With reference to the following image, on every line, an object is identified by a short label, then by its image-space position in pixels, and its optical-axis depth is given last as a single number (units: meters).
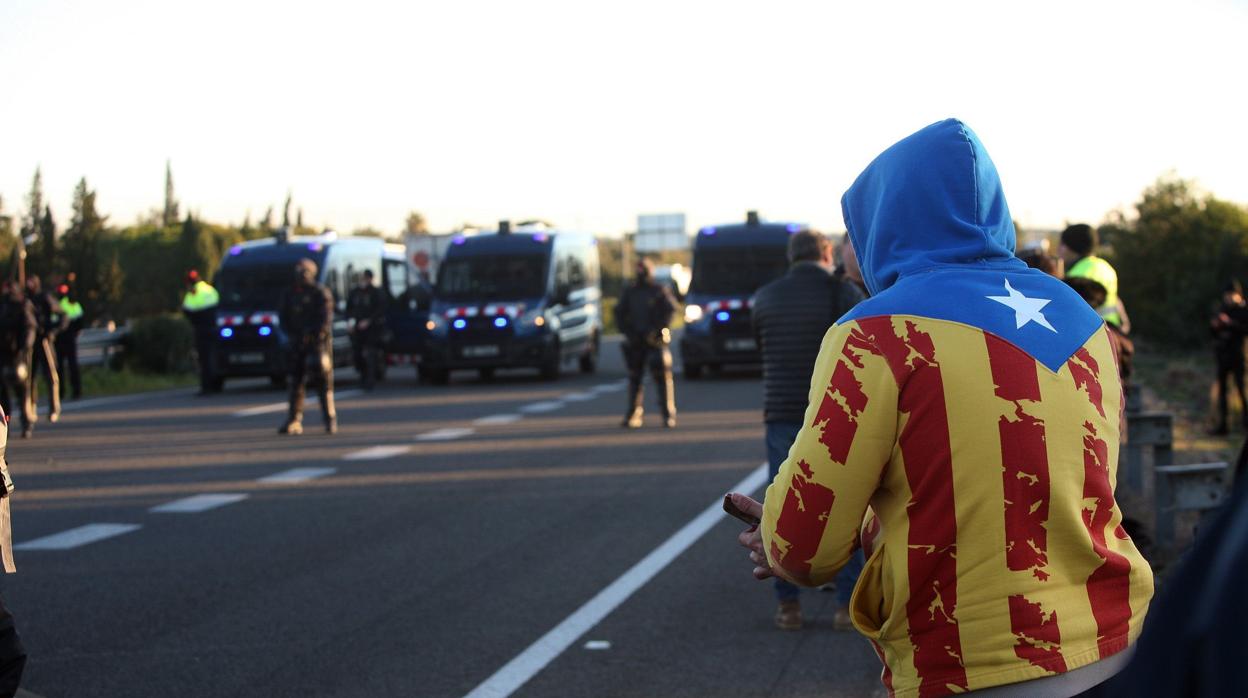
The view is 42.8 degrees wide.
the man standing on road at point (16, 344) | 17.91
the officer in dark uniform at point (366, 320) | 25.81
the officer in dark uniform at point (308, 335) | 17.33
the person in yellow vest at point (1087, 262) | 8.94
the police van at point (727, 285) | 25.89
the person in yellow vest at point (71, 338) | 23.89
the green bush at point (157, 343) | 30.52
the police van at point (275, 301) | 25.64
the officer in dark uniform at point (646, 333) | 17.77
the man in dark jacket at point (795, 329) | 7.70
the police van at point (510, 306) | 26.23
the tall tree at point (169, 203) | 117.06
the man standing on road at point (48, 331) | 20.25
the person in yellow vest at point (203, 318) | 25.17
